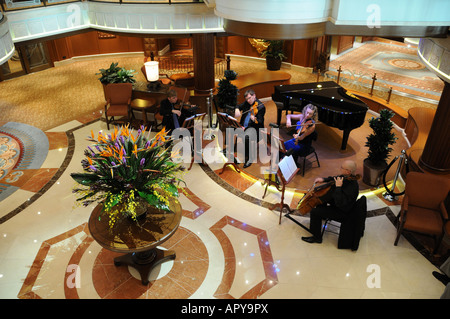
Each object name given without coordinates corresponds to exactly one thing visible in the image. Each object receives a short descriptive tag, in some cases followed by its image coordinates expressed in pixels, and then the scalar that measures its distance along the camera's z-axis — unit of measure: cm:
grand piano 660
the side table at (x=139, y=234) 386
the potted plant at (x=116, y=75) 880
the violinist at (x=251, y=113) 654
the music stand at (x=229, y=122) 627
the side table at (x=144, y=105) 817
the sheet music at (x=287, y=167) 493
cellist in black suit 451
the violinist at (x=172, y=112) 668
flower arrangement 362
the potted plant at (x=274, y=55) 1194
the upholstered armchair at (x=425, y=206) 467
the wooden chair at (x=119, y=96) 836
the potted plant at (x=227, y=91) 769
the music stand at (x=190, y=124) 642
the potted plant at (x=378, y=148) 575
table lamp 840
